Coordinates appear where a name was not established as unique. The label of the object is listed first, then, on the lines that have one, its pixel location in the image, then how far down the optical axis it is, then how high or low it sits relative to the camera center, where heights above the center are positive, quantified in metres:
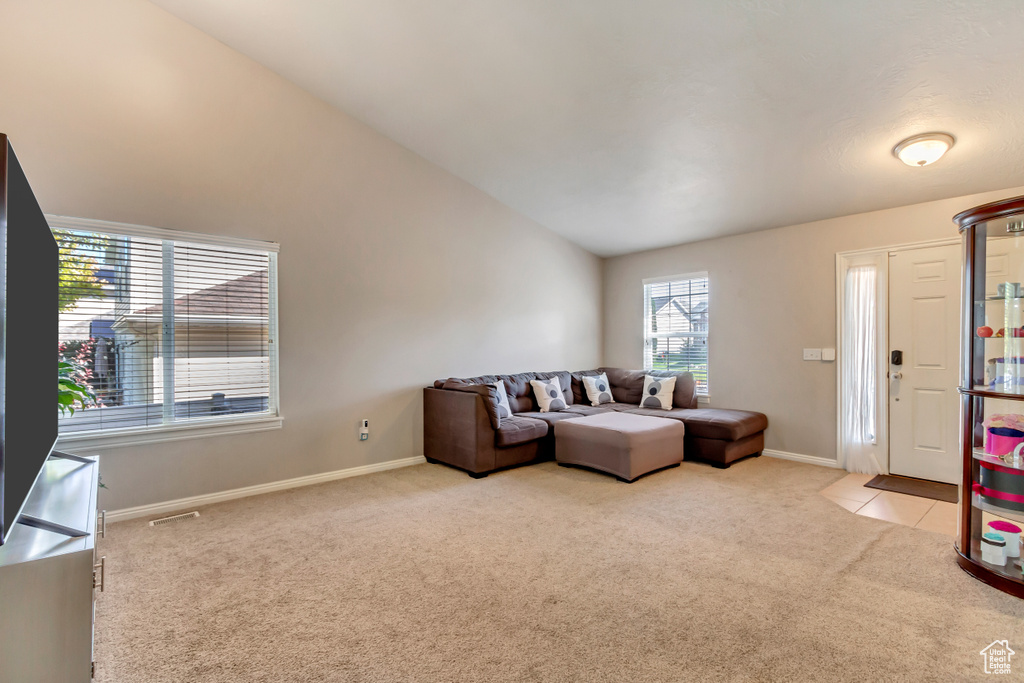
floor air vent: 3.14 -1.19
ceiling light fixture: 3.09 +1.26
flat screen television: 1.08 -0.01
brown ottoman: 3.97 -0.90
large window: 3.15 +0.10
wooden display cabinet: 2.29 -0.21
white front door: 3.90 -0.19
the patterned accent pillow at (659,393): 5.35 -0.59
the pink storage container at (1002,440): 2.34 -0.49
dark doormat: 3.65 -1.17
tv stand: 1.07 -0.61
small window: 5.57 +0.18
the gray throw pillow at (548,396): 5.22 -0.61
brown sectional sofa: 4.18 -0.82
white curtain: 4.27 -0.27
